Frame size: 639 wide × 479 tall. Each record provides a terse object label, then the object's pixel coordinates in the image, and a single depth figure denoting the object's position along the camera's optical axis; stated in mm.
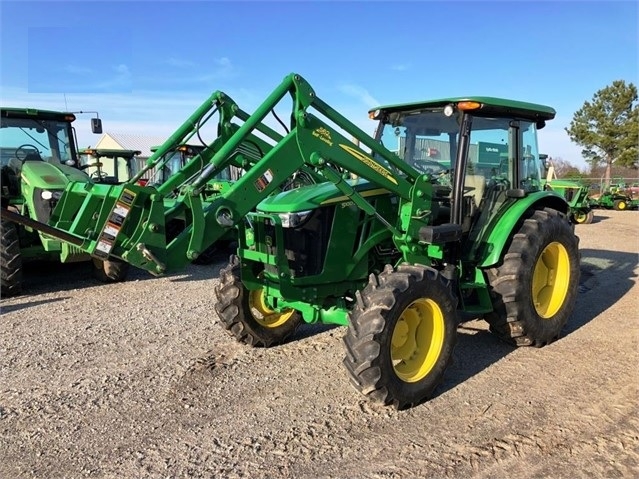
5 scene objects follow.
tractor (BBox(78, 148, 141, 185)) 11080
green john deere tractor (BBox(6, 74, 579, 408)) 3557
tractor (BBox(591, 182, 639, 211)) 22812
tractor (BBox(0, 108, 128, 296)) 6852
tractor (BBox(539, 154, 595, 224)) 17438
